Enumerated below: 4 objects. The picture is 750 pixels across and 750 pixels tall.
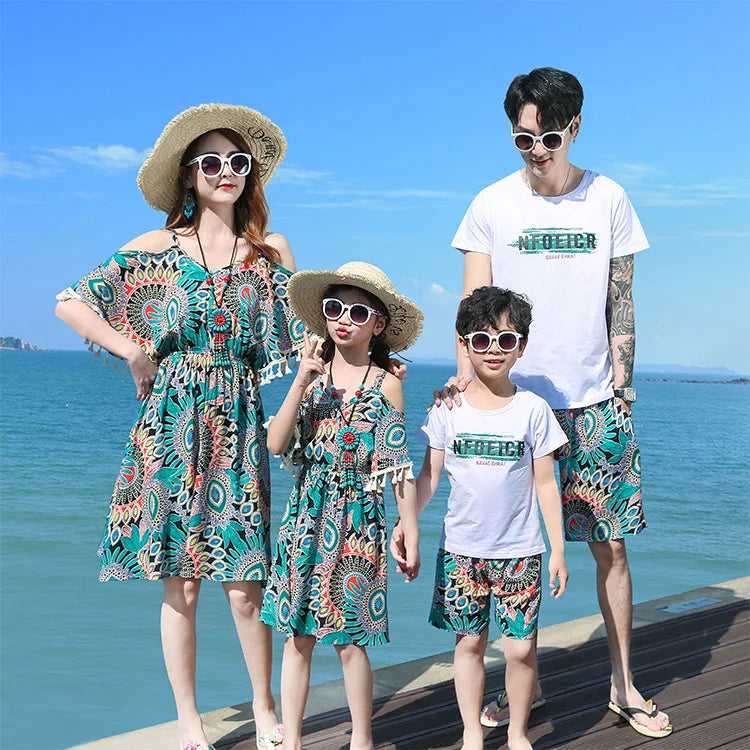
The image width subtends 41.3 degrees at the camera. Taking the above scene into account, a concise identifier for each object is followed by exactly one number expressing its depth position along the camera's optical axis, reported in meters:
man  3.18
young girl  2.87
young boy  2.95
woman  3.01
